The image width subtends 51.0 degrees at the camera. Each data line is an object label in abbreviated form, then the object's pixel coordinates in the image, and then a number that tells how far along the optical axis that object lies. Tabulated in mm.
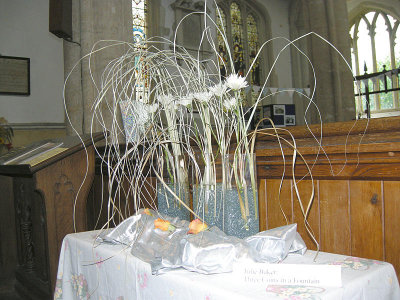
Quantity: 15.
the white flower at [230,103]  1056
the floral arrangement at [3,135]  4342
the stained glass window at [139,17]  7582
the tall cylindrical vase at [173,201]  1208
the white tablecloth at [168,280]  771
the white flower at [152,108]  1251
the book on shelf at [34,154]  1856
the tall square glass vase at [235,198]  1053
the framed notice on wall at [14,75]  6148
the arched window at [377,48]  11492
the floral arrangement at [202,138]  1058
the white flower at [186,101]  1140
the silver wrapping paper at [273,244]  936
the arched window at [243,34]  9883
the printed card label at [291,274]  755
